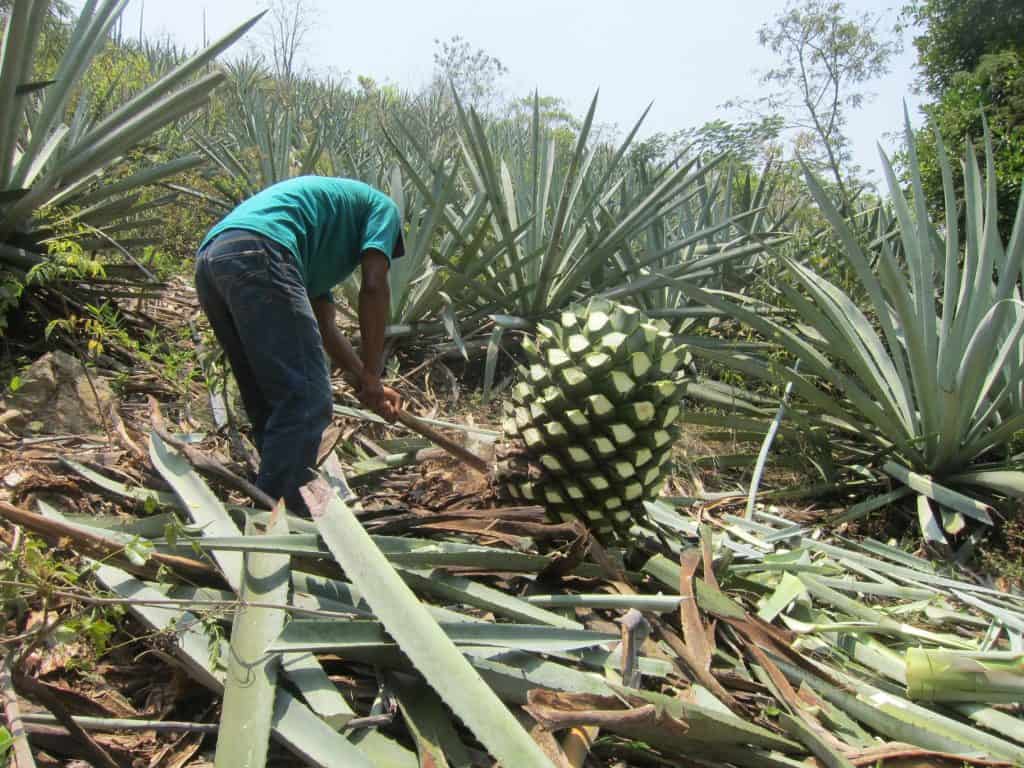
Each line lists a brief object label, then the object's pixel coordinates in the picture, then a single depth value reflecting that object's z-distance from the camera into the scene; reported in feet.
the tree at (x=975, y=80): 23.79
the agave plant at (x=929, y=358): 8.95
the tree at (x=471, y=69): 82.17
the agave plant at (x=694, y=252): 12.85
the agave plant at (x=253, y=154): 13.51
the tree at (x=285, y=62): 54.96
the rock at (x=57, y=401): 8.18
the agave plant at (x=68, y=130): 9.00
